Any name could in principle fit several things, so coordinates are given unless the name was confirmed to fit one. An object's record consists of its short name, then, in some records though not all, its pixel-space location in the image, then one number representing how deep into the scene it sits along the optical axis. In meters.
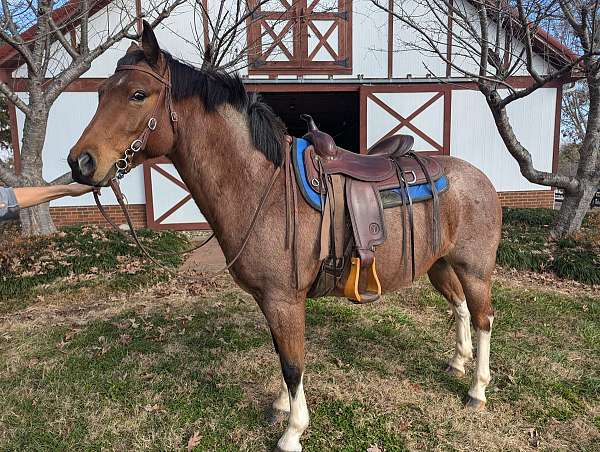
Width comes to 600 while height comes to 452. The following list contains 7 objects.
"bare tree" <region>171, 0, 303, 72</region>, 7.27
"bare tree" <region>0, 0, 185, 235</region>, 5.45
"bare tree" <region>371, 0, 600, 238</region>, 4.71
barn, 8.11
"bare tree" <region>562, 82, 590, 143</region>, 17.42
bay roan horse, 1.75
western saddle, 2.21
